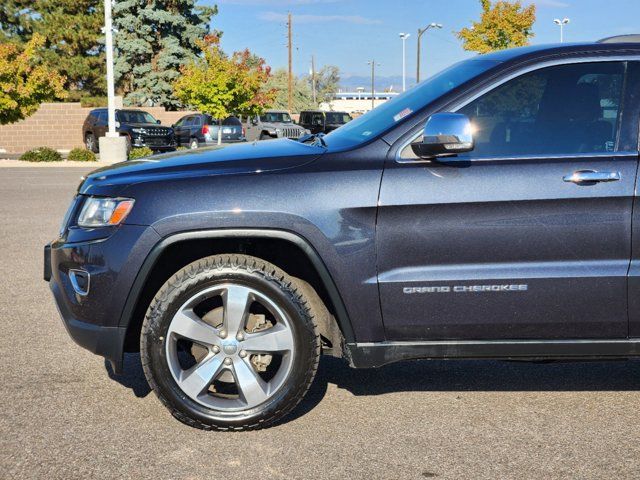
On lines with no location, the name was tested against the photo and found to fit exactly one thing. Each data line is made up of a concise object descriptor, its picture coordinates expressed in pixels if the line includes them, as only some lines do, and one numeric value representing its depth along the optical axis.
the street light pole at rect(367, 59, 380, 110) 93.14
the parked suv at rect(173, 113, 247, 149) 32.66
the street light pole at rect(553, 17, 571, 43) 55.03
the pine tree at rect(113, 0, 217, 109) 50.31
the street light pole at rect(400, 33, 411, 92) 69.38
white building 93.53
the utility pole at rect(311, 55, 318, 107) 85.44
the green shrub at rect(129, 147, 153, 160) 25.84
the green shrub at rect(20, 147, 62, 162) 28.20
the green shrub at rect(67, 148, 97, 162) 28.11
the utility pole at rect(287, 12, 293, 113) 63.19
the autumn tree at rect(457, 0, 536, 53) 41.31
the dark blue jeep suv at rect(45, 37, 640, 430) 3.99
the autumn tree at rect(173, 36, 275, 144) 37.31
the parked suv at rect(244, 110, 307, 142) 34.66
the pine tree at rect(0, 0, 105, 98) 52.69
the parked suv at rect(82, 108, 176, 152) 31.66
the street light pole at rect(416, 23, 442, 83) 48.72
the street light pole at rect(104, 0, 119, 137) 24.78
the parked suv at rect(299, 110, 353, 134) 36.75
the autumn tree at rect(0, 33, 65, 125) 29.48
